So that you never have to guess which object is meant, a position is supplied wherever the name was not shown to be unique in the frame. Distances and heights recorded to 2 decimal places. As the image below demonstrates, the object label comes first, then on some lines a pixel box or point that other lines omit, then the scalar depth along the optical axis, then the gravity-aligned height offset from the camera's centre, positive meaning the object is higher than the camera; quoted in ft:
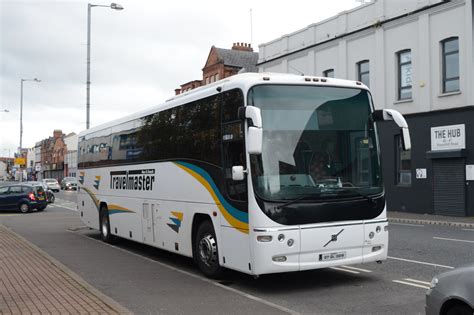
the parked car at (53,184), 194.90 -2.99
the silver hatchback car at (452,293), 15.49 -3.52
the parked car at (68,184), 213.87 -3.28
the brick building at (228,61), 172.76 +36.86
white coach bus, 25.96 -0.06
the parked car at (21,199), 97.86 -4.15
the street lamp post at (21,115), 190.60 +21.35
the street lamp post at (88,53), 80.93 +18.63
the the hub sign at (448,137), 75.56 +5.18
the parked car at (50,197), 118.05 -4.70
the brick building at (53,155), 353.10 +14.10
